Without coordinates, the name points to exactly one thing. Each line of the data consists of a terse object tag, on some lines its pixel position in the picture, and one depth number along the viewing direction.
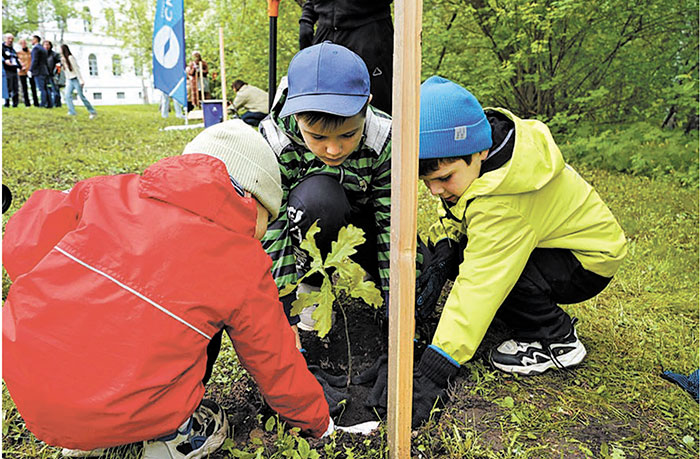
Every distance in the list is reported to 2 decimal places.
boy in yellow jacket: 1.71
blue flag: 5.12
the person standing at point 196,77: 13.18
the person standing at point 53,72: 14.10
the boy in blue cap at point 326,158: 1.71
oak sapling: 1.51
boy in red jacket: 1.15
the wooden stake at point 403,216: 1.12
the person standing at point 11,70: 13.52
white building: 35.28
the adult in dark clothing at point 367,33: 2.89
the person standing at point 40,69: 13.54
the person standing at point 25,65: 14.32
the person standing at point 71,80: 11.93
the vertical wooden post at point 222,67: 4.67
